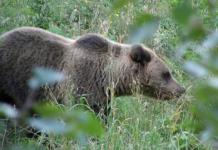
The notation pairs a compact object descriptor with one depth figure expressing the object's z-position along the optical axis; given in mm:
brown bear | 15975
